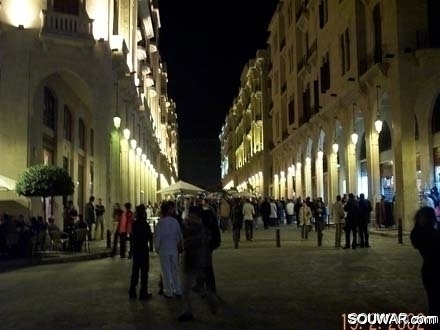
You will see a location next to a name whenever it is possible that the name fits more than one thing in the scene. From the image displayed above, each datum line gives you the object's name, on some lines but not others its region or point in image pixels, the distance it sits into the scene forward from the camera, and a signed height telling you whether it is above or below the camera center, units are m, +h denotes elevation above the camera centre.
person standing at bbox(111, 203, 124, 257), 19.30 -0.22
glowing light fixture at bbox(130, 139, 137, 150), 35.30 +4.19
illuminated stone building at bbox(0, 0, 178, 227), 23.64 +5.31
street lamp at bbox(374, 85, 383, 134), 27.69 +4.00
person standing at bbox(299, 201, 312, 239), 26.17 -0.36
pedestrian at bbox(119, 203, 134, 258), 19.00 -0.32
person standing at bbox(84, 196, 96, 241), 24.18 +0.09
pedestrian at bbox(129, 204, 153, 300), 11.11 -0.71
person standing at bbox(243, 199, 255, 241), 26.05 -0.27
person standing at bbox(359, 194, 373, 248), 20.23 -0.32
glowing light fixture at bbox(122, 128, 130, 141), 30.23 +4.09
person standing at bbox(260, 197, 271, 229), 37.41 -0.04
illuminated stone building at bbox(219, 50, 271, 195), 70.44 +11.28
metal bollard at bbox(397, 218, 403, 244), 21.39 -0.83
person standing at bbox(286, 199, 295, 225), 41.66 +0.12
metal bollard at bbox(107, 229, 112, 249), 21.75 -0.85
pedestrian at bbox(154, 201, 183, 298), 10.67 -0.49
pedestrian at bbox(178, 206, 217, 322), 8.92 -0.61
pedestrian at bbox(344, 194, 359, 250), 20.14 -0.28
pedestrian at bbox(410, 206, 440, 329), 6.14 -0.39
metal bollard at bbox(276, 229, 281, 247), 22.04 -0.89
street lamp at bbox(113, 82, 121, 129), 26.16 +4.05
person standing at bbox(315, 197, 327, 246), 25.16 -0.04
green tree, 19.53 +1.12
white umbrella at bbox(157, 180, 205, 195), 38.69 +1.61
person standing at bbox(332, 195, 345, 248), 20.99 -0.11
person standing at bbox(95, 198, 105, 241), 25.09 +0.04
